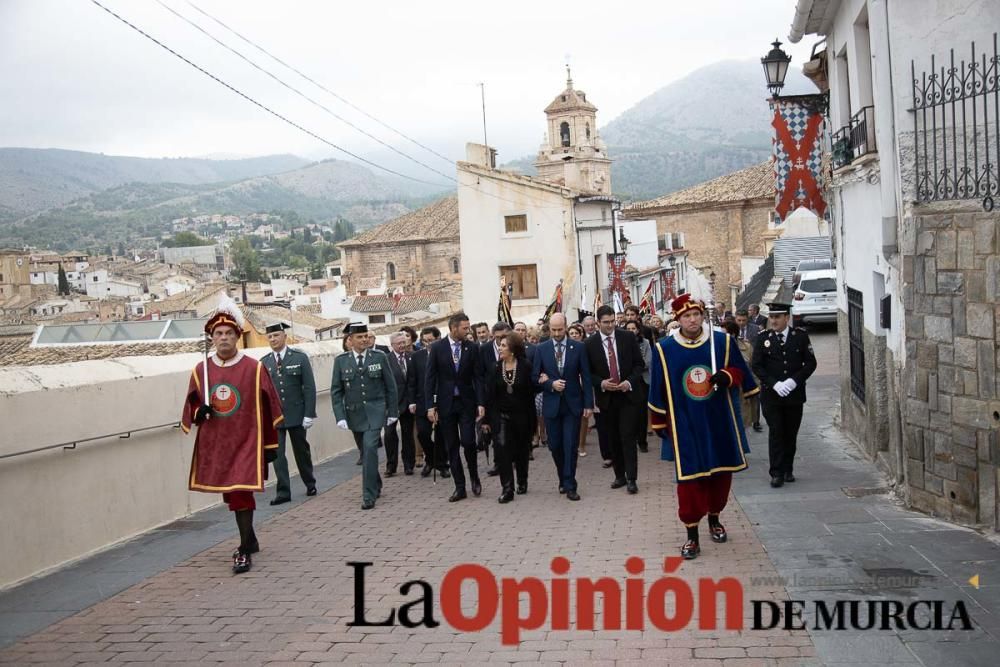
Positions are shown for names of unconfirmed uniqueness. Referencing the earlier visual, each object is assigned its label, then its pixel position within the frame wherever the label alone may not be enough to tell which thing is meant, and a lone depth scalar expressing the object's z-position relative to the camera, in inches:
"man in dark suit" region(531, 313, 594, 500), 397.1
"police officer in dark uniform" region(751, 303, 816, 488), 392.5
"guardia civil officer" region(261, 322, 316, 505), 421.4
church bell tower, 3164.4
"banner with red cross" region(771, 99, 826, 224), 564.4
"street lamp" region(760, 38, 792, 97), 542.3
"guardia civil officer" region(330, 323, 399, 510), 407.8
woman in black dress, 399.9
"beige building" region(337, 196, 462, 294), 3545.8
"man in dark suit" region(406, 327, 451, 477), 437.1
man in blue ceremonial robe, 296.8
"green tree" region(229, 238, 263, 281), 4994.6
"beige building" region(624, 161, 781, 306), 2559.1
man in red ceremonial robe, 301.9
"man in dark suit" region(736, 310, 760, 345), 619.8
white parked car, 1136.2
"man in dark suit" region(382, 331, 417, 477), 477.1
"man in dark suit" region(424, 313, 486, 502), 406.6
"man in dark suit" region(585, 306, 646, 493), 404.2
